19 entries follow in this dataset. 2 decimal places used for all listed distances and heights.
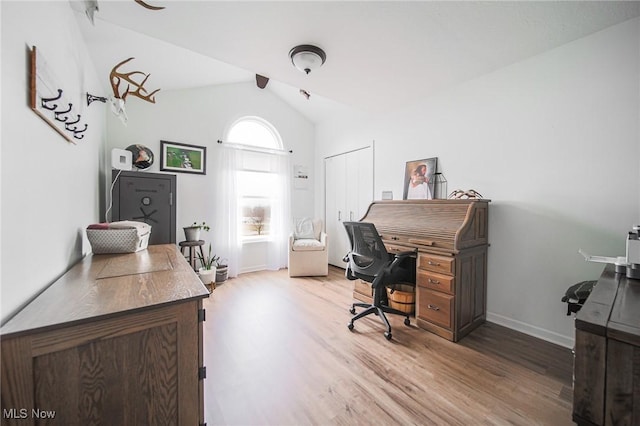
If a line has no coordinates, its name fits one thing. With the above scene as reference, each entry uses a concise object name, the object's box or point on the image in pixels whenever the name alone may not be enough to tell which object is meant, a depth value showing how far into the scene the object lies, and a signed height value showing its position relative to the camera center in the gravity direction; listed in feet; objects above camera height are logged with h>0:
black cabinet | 8.89 +0.29
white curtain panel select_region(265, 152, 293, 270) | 14.85 -0.18
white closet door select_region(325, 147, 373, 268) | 12.96 +1.00
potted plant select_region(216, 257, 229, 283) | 12.21 -3.22
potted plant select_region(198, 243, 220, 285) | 11.30 -2.89
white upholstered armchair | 13.12 -2.66
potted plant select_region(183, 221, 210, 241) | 11.24 -1.14
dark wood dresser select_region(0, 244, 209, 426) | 2.25 -1.59
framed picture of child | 9.71 +1.32
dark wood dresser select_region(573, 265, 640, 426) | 2.41 -1.66
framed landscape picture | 11.77 +2.58
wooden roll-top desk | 7.06 -1.53
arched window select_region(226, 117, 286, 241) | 14.06 +1.84
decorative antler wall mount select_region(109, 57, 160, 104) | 6.29 +3.30
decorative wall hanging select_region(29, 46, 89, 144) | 3.20 +1.68
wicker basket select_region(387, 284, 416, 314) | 8.58 -3.18
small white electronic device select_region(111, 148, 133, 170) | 9.02 +1.88
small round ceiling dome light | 6.81 +4.43
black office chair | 7.42 -1.77
